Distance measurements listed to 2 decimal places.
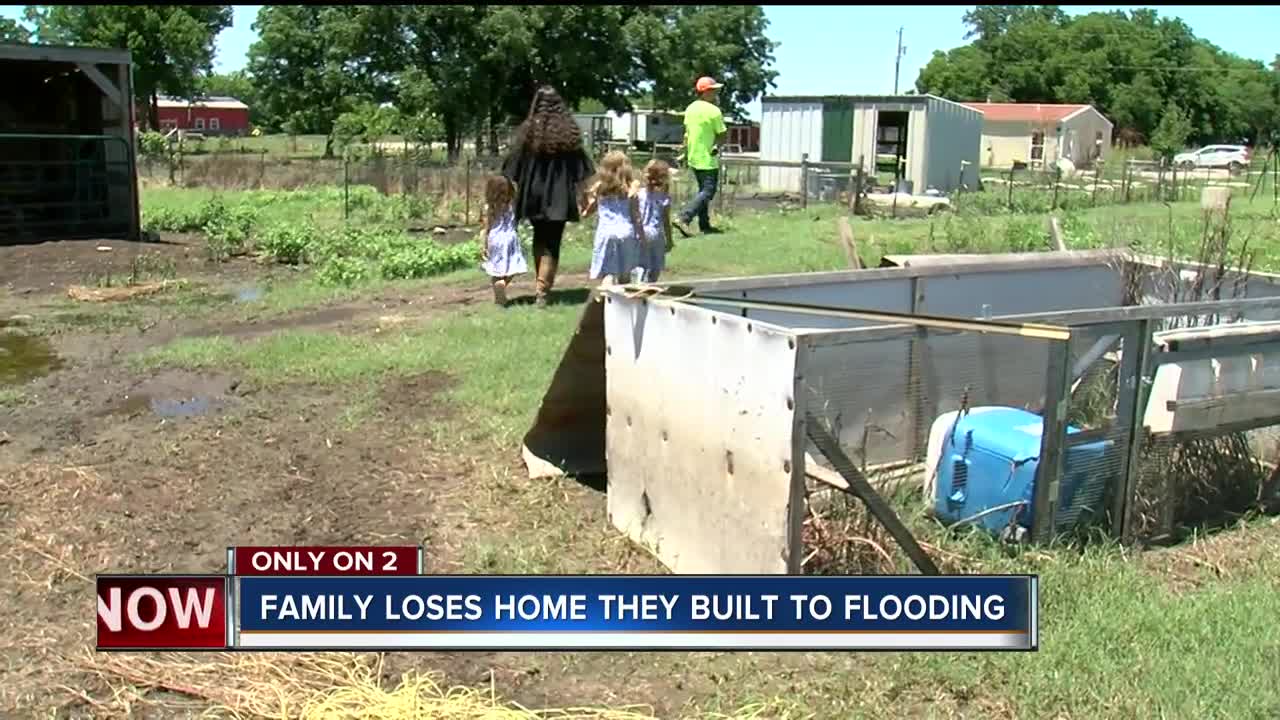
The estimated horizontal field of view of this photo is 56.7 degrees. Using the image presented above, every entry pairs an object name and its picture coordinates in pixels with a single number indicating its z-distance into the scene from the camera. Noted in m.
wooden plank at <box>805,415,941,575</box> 4.10
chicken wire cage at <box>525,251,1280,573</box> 4.25
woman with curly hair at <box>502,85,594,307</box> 9.84
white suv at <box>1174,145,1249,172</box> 45.54
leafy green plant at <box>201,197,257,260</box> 16.48
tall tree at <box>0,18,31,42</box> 70.06
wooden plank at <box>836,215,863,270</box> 8.36
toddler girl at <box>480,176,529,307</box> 10.13
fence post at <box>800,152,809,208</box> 20.67
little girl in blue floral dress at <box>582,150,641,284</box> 9.23
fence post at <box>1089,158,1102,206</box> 22.47
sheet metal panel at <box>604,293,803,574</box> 4.14
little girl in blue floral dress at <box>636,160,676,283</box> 9.94
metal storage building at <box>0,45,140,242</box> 18.09
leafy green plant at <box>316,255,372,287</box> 13.02
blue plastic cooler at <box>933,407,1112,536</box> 4.73
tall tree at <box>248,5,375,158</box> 50.16
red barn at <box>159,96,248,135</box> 100.12
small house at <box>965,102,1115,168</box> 61.12
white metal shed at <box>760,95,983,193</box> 31.58
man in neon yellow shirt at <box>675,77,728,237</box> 14.82
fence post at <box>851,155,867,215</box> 20.09
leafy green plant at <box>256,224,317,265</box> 15.79
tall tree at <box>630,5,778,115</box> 50.66
